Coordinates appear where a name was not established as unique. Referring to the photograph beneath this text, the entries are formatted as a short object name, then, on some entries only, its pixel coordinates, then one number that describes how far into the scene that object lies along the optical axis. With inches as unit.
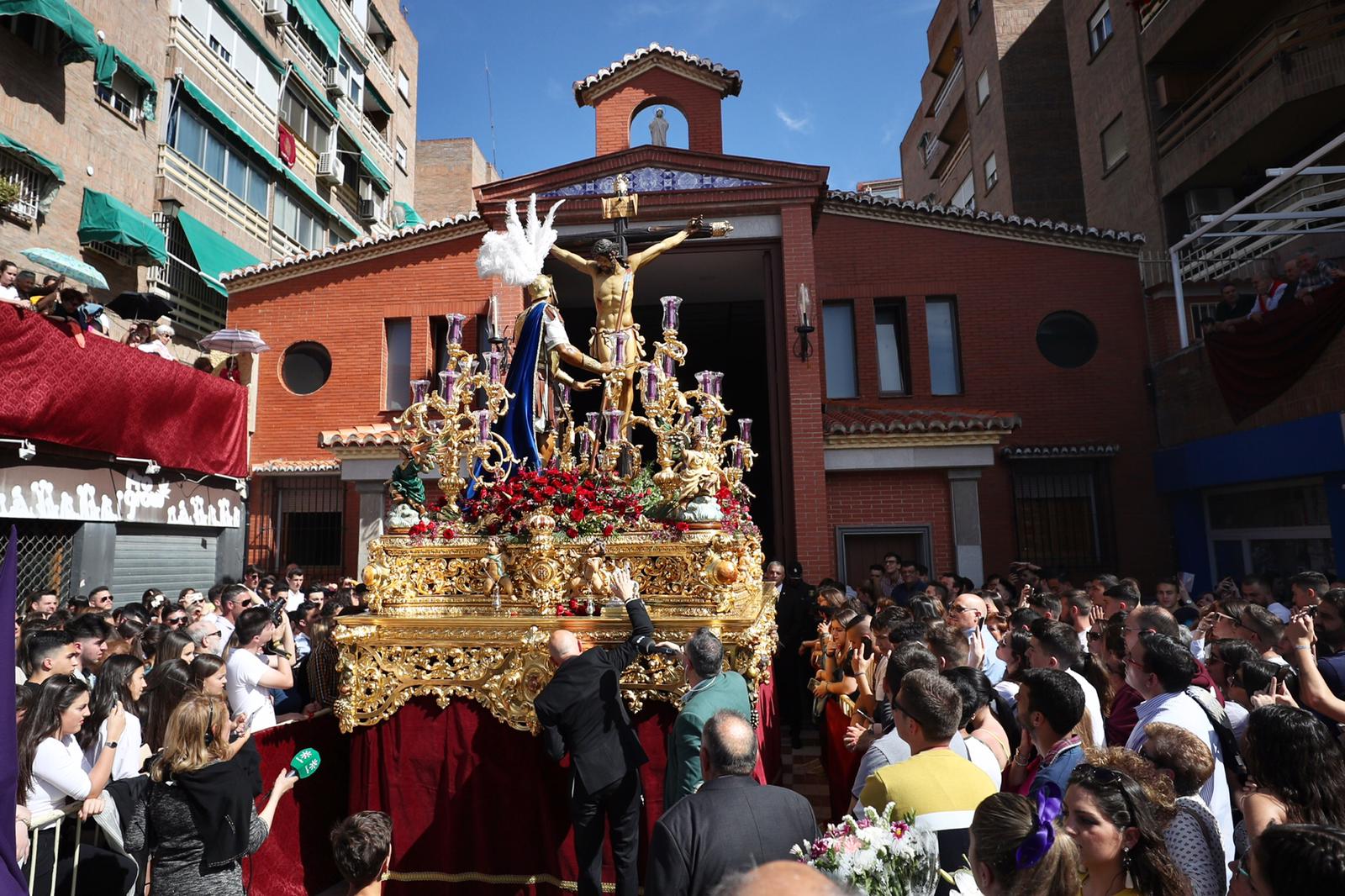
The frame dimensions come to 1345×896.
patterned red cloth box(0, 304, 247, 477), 370.6
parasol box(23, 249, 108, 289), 464.1
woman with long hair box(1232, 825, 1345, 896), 65.4
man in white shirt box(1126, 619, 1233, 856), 135.7
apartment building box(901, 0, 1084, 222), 868.0
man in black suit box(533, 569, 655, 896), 176.2
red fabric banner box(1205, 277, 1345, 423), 394.3
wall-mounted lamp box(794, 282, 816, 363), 492.1
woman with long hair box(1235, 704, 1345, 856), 101.1
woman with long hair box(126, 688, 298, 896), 142.4
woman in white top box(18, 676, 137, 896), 140.3
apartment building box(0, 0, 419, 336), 572.1
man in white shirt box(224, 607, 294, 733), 198.7
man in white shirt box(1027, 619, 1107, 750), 170.6
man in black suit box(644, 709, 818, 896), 109.0
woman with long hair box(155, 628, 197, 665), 196.1
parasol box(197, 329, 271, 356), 533.0
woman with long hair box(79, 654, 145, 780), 157.4
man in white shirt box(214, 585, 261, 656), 302.8
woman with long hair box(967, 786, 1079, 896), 83.0
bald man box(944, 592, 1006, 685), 218.9
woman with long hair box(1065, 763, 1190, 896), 88.6
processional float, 205.5
